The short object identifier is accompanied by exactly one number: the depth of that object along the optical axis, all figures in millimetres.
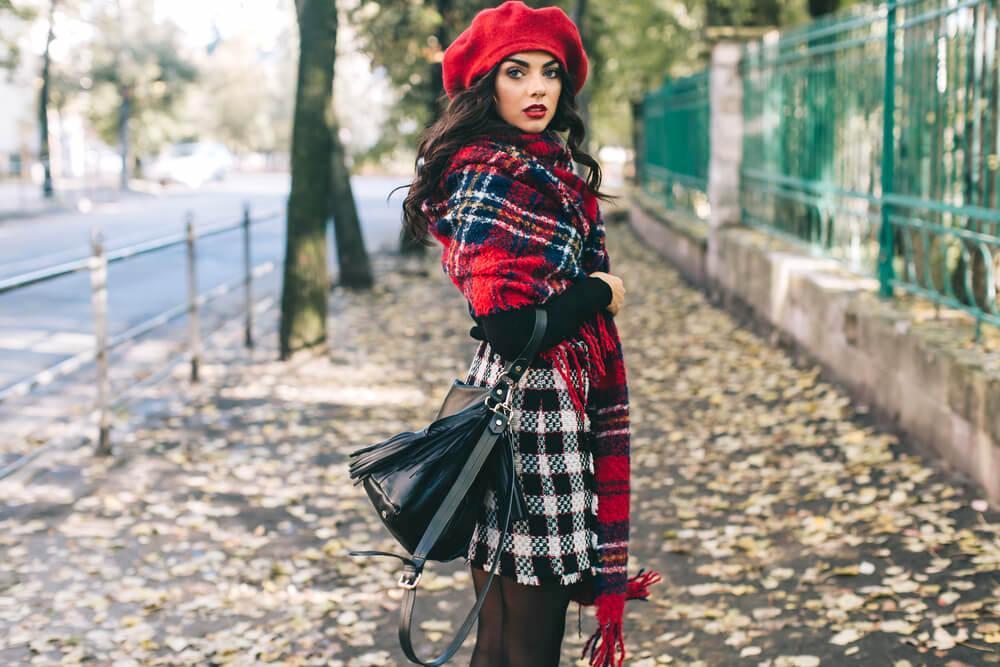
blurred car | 47812
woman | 2594
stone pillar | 12656
